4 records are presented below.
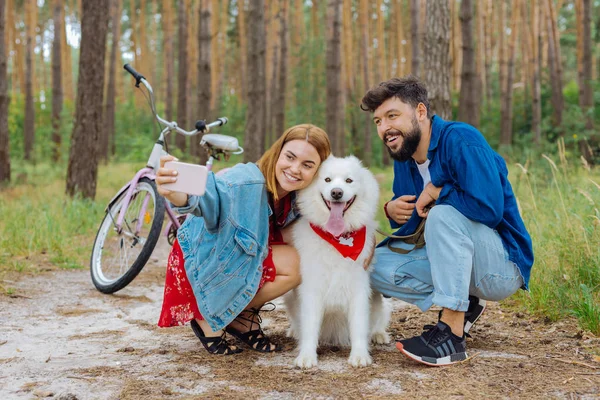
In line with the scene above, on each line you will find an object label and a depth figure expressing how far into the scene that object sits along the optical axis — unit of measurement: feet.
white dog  9.59
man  9.19
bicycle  14.35
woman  9.53
